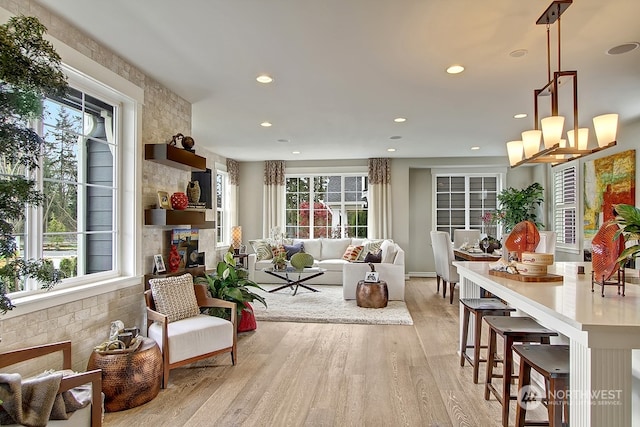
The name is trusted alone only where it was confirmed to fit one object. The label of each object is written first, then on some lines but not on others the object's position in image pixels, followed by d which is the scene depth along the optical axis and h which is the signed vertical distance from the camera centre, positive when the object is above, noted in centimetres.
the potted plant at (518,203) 750 +25
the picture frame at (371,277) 549 -89
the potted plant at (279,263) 627 -79
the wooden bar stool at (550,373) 168 -72
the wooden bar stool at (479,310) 288 -72
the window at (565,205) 670 +19
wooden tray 227 -38
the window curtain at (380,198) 813 +37
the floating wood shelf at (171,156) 348 +56
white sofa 588 -89
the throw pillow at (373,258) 596 -67
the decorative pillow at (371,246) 728 -60
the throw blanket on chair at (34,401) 167 -84
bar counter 131 -47
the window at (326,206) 858 +20
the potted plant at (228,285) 385 -73
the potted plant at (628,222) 167 -3
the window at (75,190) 257 +18
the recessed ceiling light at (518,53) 299 +129
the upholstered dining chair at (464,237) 715 -41
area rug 480 -131
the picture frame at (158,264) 360 -47
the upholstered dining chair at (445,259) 584 -70
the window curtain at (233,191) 848 +54
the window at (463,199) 837 +36
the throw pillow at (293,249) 764 -69
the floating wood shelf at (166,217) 348 -2
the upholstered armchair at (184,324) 292 -90
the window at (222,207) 813 +17
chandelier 244 +60
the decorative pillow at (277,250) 686 -66
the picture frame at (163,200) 365 +14
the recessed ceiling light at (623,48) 289 +130
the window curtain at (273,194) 854 +47
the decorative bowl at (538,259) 231 -26
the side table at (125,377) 251 -109
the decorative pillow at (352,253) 725 -73
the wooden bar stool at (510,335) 225 -71
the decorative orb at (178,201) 376 +13
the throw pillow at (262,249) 758 -68
